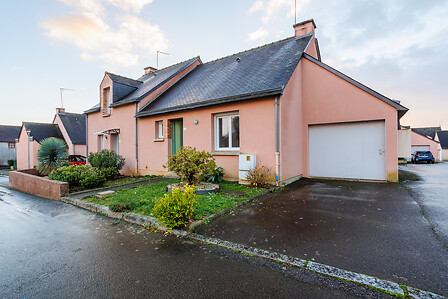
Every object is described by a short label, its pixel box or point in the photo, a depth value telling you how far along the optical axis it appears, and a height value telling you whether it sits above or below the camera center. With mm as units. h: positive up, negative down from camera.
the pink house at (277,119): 7820 +1271
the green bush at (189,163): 6564 -468
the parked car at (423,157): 25875 -1367
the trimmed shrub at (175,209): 3834 -1137
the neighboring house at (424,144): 33656 +359
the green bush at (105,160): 10844 -532
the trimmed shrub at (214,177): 8202 -1131
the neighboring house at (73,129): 24734 +2793
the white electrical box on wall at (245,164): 7594 -582
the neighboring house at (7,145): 33875 +1032
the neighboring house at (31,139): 24172 +1437
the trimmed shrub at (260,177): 7211 -1022
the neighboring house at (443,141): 40934 +1037
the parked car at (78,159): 16353 -754
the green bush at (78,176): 7917 -1022
